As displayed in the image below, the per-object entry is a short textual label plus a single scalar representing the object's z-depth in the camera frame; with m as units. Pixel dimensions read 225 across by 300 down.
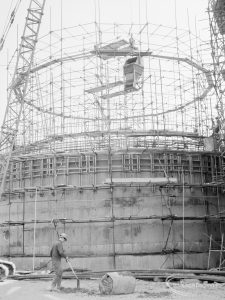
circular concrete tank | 21.50
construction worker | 14.08
